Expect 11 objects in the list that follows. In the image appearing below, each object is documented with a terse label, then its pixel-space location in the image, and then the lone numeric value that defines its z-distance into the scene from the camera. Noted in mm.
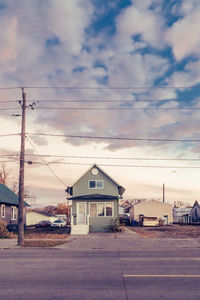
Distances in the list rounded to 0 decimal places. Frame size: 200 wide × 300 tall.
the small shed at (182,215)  87106
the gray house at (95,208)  33750
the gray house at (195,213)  77262
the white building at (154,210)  58906
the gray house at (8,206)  41250
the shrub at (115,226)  33250
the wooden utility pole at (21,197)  21734
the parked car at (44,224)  52312
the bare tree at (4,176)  72062
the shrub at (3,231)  28000
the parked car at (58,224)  52531
